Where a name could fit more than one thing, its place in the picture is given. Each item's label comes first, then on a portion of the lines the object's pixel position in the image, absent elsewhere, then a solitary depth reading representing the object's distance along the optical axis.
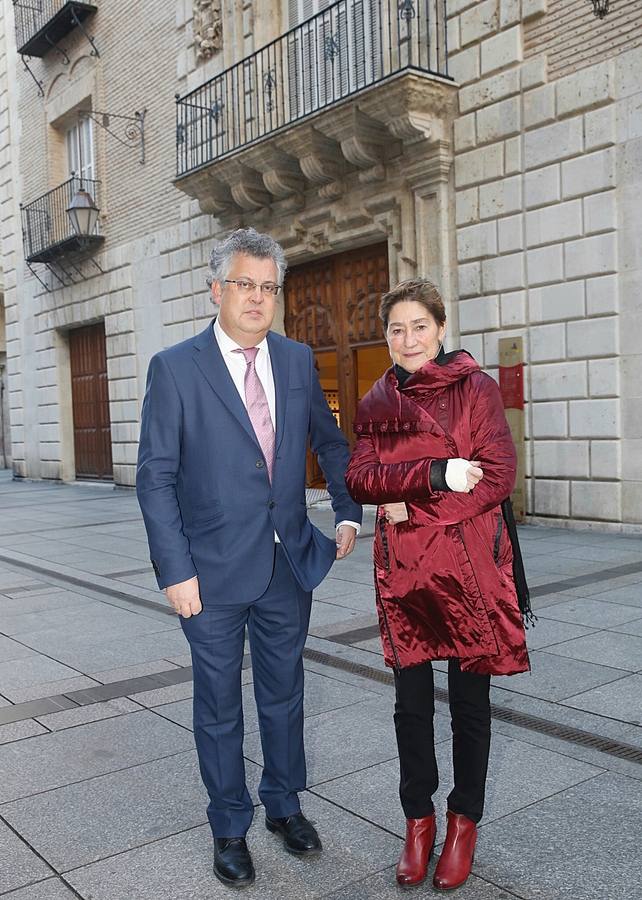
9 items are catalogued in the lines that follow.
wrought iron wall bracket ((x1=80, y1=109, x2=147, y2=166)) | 16.08
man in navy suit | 2.65
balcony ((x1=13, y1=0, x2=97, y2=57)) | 17.12
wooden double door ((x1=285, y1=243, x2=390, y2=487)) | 12.02
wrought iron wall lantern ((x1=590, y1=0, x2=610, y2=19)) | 8.67
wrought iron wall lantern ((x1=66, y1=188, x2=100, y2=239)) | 17.06
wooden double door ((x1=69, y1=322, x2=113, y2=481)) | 18.45
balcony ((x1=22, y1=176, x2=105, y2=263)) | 17.76
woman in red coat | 2.47
